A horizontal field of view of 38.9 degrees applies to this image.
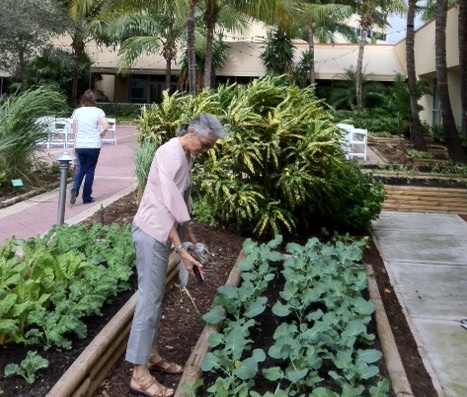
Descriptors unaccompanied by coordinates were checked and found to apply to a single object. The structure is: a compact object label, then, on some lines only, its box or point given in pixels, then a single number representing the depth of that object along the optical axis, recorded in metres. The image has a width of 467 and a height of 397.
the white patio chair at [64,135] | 15.21
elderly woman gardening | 3.66
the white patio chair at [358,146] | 16.34
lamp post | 6.80
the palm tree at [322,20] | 28.27
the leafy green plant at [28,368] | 3.67
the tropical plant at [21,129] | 10.11
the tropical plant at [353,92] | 31.25
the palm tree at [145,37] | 29.52
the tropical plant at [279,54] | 31.05
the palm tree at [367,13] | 27.09
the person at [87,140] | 9.58
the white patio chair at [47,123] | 10.59
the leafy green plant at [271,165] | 7.52
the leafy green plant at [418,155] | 16.30
